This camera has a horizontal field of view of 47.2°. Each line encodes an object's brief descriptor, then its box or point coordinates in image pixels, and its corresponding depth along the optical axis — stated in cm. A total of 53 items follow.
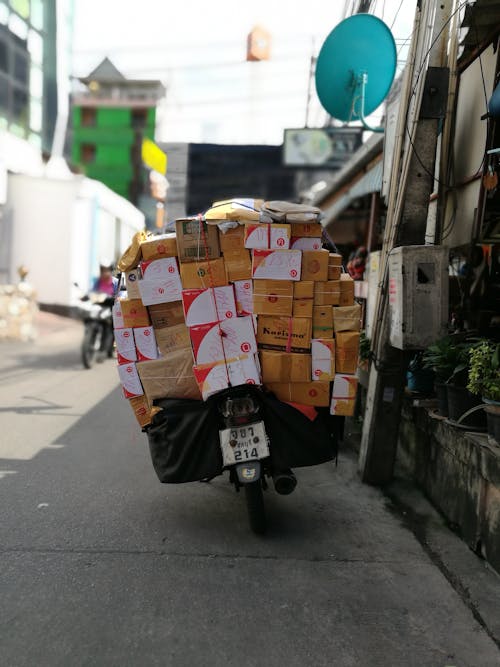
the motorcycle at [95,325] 978
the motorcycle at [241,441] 342
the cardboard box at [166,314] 357
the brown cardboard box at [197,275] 349
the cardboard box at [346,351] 353
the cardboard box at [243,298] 353
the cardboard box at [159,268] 351
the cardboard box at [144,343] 357
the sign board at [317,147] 1468
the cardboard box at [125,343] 356
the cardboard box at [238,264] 352
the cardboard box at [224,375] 343
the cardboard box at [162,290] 351
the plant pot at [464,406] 364
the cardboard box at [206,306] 348
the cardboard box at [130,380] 359
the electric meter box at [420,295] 405
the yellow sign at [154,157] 2534
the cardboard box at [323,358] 354
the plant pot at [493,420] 318
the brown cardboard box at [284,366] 350
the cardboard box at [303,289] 352
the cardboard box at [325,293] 355
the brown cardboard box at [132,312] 355
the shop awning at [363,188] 698
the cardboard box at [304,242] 355
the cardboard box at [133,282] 355
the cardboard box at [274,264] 347
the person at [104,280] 1138
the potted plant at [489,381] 318
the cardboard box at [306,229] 353
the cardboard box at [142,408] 365
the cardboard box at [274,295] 350
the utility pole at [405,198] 416
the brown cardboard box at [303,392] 357
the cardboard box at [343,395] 357
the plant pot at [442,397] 390
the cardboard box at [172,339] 359
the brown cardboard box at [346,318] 355
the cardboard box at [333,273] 358
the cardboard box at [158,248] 350
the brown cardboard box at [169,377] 357
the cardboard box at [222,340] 347
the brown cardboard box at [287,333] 352
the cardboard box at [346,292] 361
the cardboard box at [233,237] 352
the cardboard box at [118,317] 356
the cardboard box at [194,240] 349
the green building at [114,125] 4294
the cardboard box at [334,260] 360
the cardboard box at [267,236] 346
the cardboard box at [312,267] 354
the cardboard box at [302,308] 352
